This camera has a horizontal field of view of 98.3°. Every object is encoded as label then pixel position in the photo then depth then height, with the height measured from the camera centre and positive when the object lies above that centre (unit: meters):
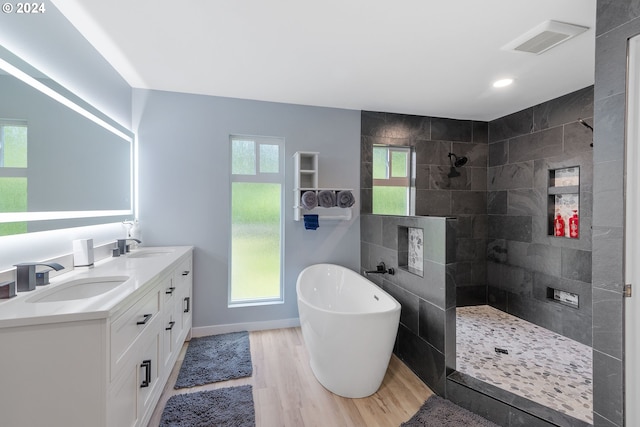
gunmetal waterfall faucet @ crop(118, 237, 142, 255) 2.30 -0.30
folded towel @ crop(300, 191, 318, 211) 2.86 +0.12
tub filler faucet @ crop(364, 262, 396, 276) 2.64 -0.58
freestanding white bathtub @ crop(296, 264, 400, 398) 1.84 -0.92
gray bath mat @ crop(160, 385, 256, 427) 1.73 -1.32
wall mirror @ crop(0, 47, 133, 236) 1.34 +0.32
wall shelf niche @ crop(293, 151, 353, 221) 2.91 +0.26
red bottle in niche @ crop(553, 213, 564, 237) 2.88 -0.14
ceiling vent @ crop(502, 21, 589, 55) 1.76 +1.18
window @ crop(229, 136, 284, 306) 3.05 -0.11
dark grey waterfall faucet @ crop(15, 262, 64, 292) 1.31 -0.32
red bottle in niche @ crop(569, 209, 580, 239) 2.73 -0.13
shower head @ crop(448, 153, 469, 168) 3.50 +0.65
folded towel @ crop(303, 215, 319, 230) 3.01 -0.12
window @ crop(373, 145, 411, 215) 3.43 +0.40
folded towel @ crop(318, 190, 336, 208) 2.90 +0.12
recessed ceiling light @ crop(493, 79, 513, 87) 2.55 +1.22
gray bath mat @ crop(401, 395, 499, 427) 1.73 -1.33
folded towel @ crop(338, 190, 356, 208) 2.95 +0.13
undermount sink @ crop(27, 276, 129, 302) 1.38 -0.43
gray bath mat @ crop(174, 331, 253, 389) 2.17 -1.30
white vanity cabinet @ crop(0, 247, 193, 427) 1.01 -0.62
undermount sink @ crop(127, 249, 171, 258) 2.38 -0.38
